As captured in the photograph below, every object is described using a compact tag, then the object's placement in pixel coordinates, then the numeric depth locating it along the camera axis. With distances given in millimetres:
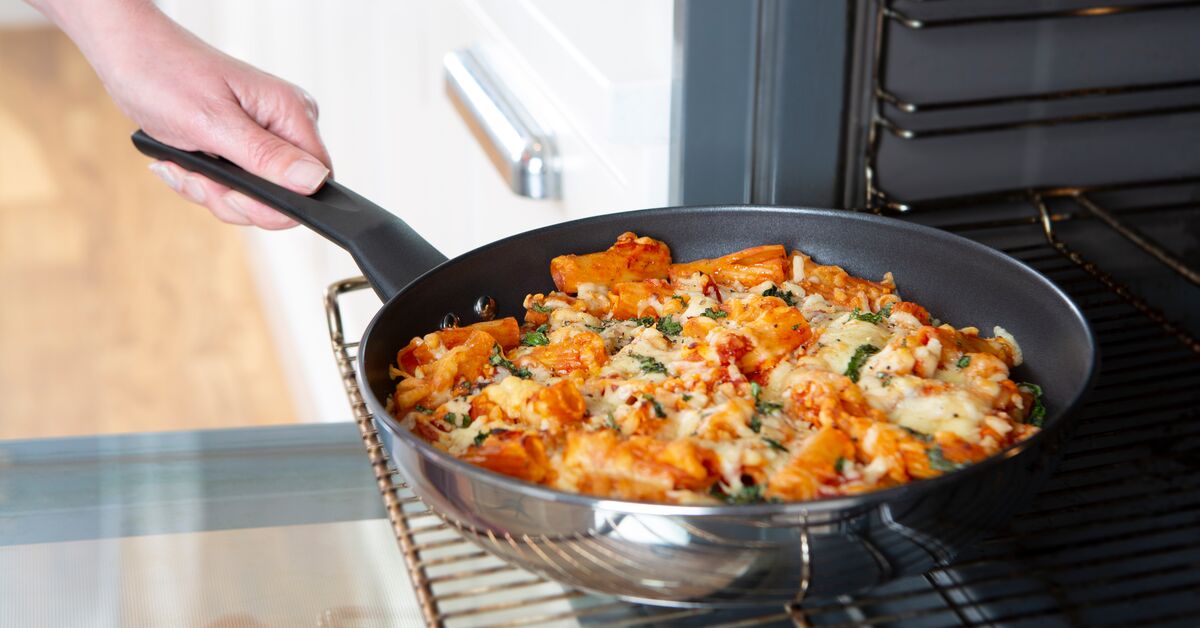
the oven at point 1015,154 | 881
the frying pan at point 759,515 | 542
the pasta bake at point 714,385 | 616
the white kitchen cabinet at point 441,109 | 1083
